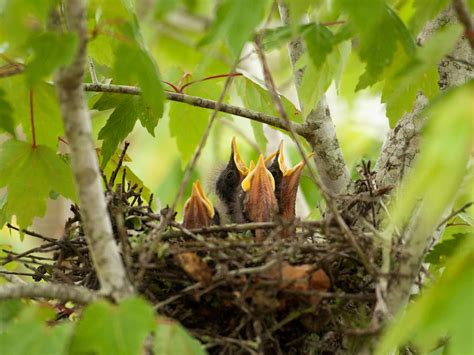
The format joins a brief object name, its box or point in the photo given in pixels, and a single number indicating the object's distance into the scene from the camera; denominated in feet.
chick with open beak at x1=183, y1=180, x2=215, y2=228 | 21.81
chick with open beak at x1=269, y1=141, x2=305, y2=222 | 24.31
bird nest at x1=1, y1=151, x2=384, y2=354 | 16.55
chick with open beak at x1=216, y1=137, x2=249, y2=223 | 25.86
